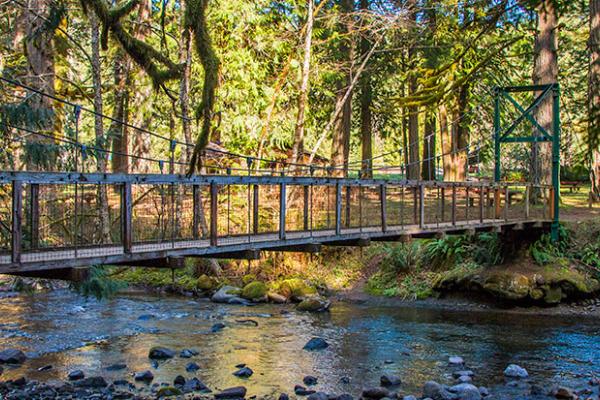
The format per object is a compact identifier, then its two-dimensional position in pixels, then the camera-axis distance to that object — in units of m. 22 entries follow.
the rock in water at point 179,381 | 9.08
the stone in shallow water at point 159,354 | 10.51
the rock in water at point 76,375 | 9.23
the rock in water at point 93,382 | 8.88
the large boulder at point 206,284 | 17.22
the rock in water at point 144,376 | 9.27
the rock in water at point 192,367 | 9.87
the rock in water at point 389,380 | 9.33
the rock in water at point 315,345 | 11.22
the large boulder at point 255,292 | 16.03
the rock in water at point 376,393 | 8.77
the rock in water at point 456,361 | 10.46
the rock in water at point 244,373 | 9.59
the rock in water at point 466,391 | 8.81
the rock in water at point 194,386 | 8.88
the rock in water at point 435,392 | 8.77
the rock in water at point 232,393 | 8.57
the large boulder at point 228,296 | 15.73
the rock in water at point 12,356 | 10.08
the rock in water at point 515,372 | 9.83
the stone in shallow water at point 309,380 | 9.26
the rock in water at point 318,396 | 8.38
